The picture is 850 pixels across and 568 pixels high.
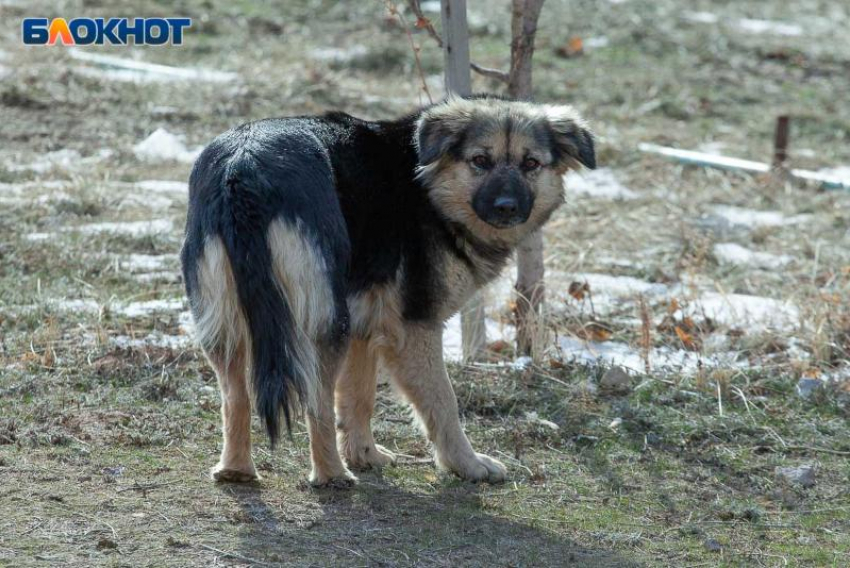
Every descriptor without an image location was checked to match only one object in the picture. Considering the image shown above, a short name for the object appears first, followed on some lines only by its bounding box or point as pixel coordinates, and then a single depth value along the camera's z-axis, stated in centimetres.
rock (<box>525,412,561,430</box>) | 1125
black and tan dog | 846
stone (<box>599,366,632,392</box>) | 1220
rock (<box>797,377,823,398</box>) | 1215
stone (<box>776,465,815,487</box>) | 1023
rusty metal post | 2086
